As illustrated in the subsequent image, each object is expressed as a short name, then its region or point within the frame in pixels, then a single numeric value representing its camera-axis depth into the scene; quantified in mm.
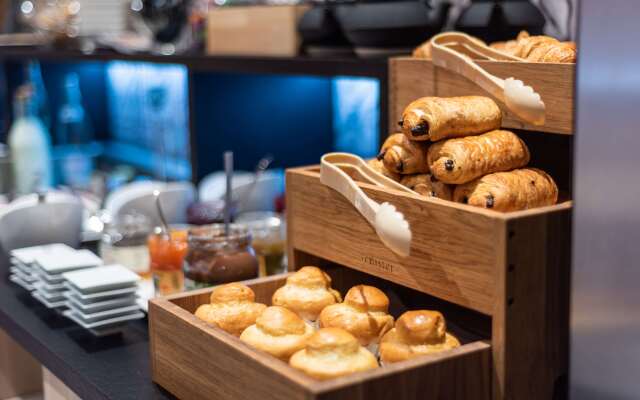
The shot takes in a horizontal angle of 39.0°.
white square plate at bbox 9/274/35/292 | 1709
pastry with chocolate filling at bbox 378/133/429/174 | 1103
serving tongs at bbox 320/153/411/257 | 969
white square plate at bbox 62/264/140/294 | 1444
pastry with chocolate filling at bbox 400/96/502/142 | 1053
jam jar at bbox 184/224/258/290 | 1419
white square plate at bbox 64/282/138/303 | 1445
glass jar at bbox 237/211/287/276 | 1693
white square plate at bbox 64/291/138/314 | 1450
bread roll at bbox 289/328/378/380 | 903
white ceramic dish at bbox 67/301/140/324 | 1447
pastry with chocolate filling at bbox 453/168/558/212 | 999
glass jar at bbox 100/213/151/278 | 1813
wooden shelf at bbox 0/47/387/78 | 1719
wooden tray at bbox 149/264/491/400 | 870
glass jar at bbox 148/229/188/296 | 1590
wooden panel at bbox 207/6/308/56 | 2150
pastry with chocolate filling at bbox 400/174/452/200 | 1067
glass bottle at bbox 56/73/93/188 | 3736
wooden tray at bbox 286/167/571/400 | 944
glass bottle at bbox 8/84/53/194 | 3293
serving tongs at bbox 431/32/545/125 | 1035
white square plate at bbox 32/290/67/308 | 1584
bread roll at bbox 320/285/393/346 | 1029
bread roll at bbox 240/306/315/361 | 988
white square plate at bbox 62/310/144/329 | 1447
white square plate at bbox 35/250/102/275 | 1578
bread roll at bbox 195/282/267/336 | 1088
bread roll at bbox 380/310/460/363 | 961
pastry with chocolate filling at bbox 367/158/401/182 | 1146
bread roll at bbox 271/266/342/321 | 1114
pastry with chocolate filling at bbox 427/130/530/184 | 1025
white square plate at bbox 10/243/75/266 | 1696
